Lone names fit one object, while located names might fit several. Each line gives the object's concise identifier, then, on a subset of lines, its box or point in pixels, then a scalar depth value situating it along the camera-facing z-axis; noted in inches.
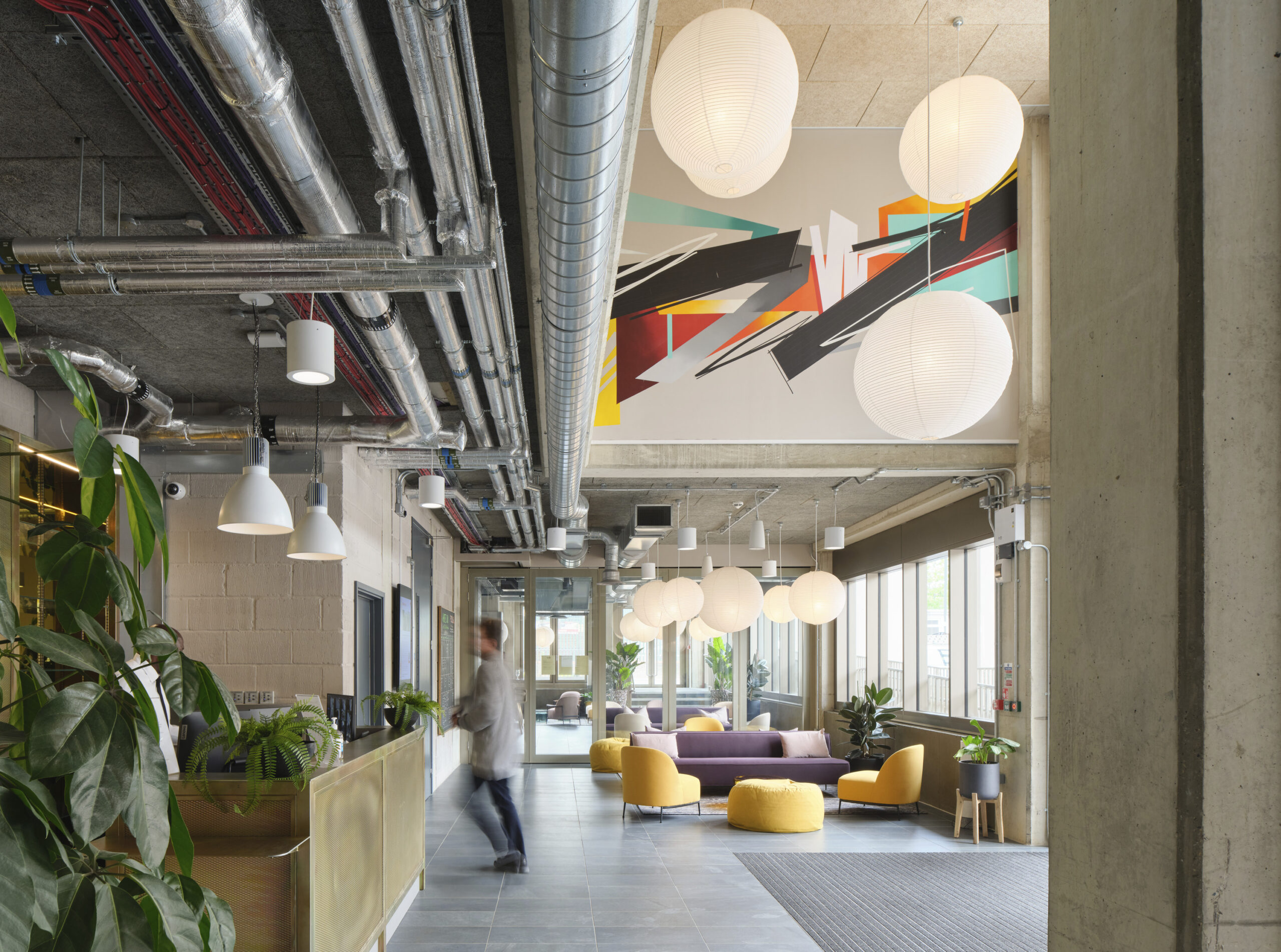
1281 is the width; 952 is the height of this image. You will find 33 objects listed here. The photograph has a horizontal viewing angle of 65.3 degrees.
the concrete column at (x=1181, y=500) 47.8
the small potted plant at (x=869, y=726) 454.0
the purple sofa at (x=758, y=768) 437.4
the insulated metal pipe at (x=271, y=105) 92.7
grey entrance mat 221.0
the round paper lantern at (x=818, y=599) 348.5
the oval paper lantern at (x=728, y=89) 123.3
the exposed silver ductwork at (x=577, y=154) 87.0
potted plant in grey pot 326.0
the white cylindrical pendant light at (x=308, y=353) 167.3
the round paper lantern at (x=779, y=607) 382.9
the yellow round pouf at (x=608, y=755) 525.3
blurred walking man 282.0
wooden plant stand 327.9
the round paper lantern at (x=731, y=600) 361.1
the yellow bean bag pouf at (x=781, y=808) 353.7
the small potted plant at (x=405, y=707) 243.1
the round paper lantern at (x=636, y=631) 515.8
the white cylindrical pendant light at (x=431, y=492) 297.4
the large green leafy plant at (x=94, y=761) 39.3
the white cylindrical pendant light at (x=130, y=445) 174.3
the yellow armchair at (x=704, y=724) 538.6
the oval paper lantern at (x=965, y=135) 146.7
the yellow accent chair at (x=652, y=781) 379.6
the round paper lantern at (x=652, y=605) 410.6
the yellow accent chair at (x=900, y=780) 386.9
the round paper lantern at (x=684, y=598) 394.9
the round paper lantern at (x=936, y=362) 159.3
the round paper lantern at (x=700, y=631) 540.7
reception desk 145.7
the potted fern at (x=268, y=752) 144.6
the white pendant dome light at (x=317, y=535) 213.0
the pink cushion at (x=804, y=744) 459.8
